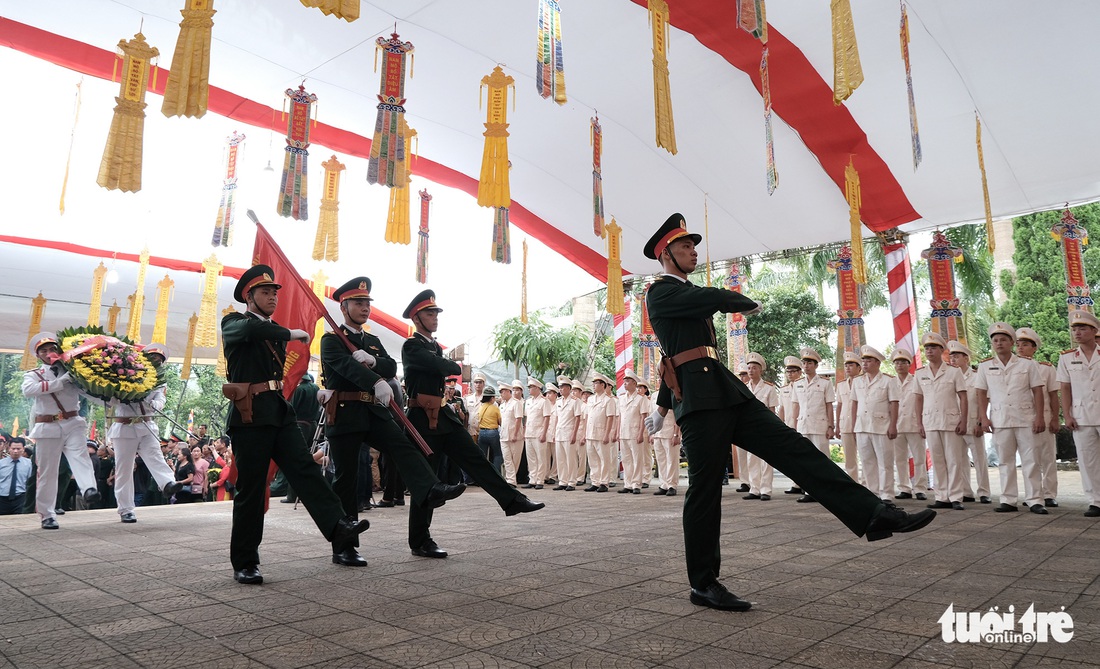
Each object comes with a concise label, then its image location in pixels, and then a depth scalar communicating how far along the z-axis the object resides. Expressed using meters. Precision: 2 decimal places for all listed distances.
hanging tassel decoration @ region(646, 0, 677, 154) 5.95
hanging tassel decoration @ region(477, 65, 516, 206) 7.38
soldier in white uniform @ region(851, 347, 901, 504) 6.84
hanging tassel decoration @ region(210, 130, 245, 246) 8.81
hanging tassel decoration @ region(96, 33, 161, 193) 5.46
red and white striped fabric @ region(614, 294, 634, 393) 11.74
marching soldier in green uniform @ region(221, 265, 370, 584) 3.21
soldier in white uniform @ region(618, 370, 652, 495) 9.21
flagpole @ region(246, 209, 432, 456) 3.87
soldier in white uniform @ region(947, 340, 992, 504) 6.45
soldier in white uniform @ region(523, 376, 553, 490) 10.88
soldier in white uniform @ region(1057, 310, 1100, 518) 5.48
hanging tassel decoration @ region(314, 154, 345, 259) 8.48
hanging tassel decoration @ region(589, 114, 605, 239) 8.46
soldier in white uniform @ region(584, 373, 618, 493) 9.62
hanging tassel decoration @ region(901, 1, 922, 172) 5.98
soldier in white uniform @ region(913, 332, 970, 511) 6.36
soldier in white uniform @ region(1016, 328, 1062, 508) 5.92
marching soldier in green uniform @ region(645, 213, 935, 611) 2.53
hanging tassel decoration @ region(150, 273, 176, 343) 10.58
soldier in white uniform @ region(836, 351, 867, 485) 7.55
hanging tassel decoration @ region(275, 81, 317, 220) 7.62
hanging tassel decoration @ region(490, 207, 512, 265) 8.51
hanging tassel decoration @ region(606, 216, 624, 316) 10.13
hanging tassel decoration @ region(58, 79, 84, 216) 7.51
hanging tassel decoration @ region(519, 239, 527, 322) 11.38
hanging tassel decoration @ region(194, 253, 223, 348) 10.68
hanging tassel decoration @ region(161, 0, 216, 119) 4.99
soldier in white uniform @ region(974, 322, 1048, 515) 5.80
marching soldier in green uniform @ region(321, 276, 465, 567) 3.61
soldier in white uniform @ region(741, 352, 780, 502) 7.55
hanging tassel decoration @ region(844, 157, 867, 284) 8.12
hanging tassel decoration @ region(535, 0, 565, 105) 6.23
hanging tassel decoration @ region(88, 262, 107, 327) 10.15
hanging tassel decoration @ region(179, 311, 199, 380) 11.16
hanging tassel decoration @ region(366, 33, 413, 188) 6.67
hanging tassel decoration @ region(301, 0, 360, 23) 4.62
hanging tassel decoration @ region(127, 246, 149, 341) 10.08
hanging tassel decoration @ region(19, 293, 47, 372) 9.95
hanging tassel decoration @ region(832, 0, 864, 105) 5.24
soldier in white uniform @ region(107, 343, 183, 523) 6.07
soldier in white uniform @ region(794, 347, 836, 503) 7.48
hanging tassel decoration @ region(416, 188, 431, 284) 10.06
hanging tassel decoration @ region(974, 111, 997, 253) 7.27
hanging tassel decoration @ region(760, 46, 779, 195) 6.90
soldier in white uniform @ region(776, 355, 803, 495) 7.95
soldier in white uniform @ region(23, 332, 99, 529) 5.69
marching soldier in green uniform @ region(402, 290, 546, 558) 3.81
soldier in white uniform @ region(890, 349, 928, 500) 6.97
